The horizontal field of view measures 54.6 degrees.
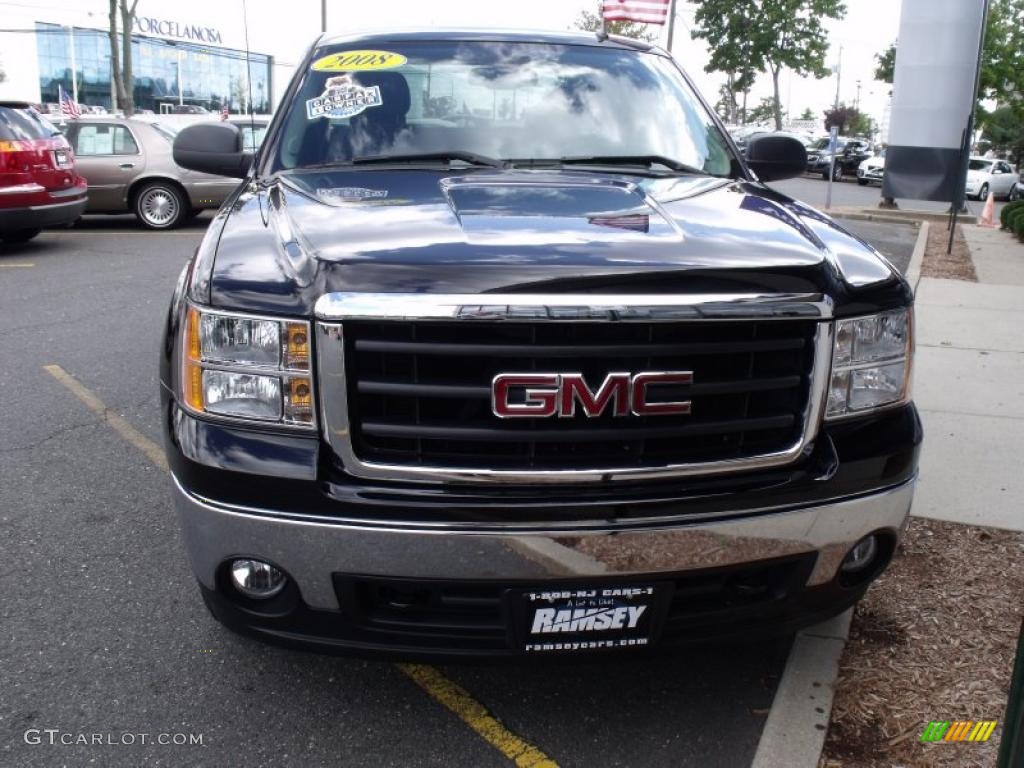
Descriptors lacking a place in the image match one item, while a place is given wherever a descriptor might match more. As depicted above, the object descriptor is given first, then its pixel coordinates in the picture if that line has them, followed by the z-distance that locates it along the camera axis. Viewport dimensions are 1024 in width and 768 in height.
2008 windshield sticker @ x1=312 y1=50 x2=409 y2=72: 3.97
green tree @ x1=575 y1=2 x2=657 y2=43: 45.17
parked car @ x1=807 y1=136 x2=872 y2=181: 38.72
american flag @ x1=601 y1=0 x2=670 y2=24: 17.47
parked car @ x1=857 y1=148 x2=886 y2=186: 35.12
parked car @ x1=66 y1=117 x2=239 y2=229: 13.78
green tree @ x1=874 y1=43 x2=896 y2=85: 44.10
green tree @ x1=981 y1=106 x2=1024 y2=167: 41.84
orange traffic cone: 19.15
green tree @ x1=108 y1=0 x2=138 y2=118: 25.53
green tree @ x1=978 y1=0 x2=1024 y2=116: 42.66
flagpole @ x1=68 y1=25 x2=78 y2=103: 47.25
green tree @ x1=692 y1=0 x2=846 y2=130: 46.69
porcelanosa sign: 48.38
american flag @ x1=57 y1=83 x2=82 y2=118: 32.83
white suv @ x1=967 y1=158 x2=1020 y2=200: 32.84
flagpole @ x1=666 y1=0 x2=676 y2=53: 32.22
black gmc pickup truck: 2.28
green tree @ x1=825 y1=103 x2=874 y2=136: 67.34
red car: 10.55
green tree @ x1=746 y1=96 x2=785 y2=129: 71.12
